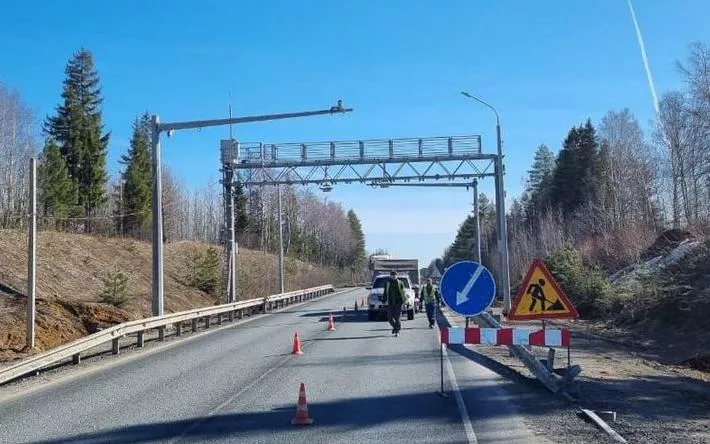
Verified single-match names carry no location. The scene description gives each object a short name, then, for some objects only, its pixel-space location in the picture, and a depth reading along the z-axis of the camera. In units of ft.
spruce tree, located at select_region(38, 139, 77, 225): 163.53
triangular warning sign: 38.91
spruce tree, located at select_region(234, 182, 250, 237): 296.92
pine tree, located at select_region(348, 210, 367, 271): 485.56
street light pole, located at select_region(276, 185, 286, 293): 162.72
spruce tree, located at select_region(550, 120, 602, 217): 250.16
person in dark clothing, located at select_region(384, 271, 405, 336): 75.25
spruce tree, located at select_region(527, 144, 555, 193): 368.68
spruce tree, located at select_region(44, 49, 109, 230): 191.72
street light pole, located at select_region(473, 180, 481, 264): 126.93
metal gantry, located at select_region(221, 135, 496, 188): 126.21
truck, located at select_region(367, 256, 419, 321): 105.40
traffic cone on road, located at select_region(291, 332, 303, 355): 60.75
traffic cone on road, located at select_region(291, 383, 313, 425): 31.37
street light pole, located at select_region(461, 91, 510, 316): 105.70
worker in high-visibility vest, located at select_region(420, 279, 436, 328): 89.81
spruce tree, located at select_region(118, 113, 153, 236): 211.00
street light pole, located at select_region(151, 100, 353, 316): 79.20
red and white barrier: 40.57
